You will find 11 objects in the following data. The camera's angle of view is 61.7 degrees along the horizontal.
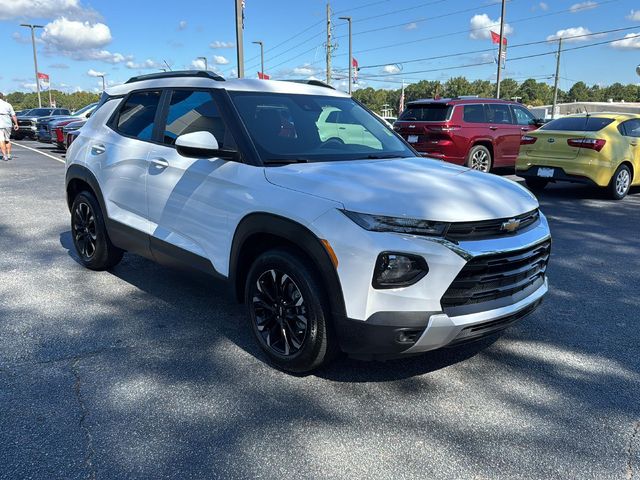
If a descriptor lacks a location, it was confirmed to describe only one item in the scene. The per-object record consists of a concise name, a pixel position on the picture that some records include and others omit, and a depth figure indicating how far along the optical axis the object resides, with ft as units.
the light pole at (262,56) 163.53
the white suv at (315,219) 9.04
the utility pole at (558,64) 175.89
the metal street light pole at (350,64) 136.40
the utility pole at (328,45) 158.30
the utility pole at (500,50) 94.02
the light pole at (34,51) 156.46
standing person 47.78
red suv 37.35
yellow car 30.96
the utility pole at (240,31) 54.34
